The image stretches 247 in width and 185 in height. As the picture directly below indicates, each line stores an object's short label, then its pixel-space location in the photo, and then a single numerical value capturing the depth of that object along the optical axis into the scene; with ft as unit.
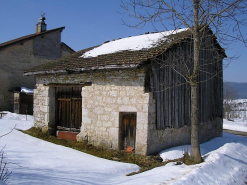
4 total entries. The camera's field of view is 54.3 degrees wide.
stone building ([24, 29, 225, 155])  23.47
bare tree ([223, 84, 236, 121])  101.96
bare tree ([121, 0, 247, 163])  19.13
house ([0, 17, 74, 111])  56.29
